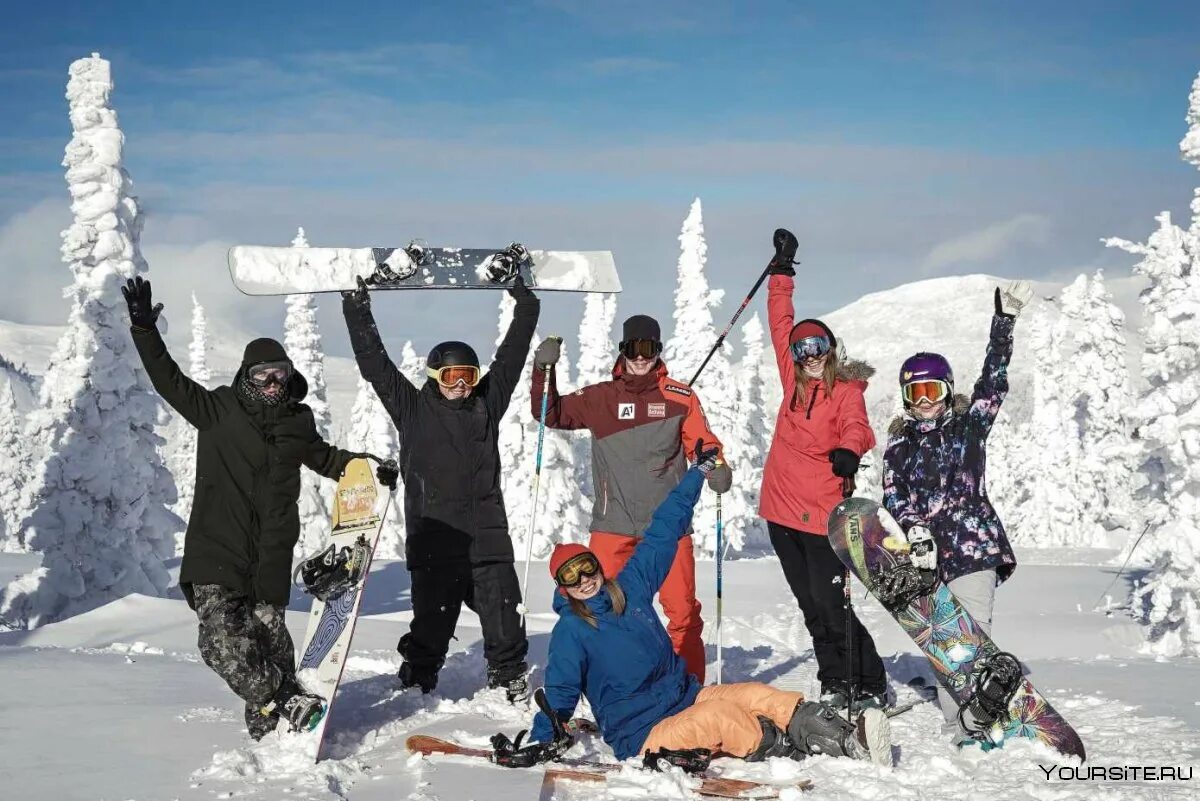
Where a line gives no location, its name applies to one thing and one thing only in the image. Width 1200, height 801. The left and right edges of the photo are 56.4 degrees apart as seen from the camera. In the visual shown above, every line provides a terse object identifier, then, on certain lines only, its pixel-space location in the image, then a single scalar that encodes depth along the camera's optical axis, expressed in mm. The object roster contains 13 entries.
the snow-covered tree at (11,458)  50716
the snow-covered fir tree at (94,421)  22281
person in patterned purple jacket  6879
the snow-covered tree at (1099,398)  46188
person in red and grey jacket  7691
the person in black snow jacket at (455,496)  7676
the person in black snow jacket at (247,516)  6180
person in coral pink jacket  7324
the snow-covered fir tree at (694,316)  39781
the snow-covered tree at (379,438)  45406
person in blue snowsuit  5887
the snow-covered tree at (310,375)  37281
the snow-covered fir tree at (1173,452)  18047
